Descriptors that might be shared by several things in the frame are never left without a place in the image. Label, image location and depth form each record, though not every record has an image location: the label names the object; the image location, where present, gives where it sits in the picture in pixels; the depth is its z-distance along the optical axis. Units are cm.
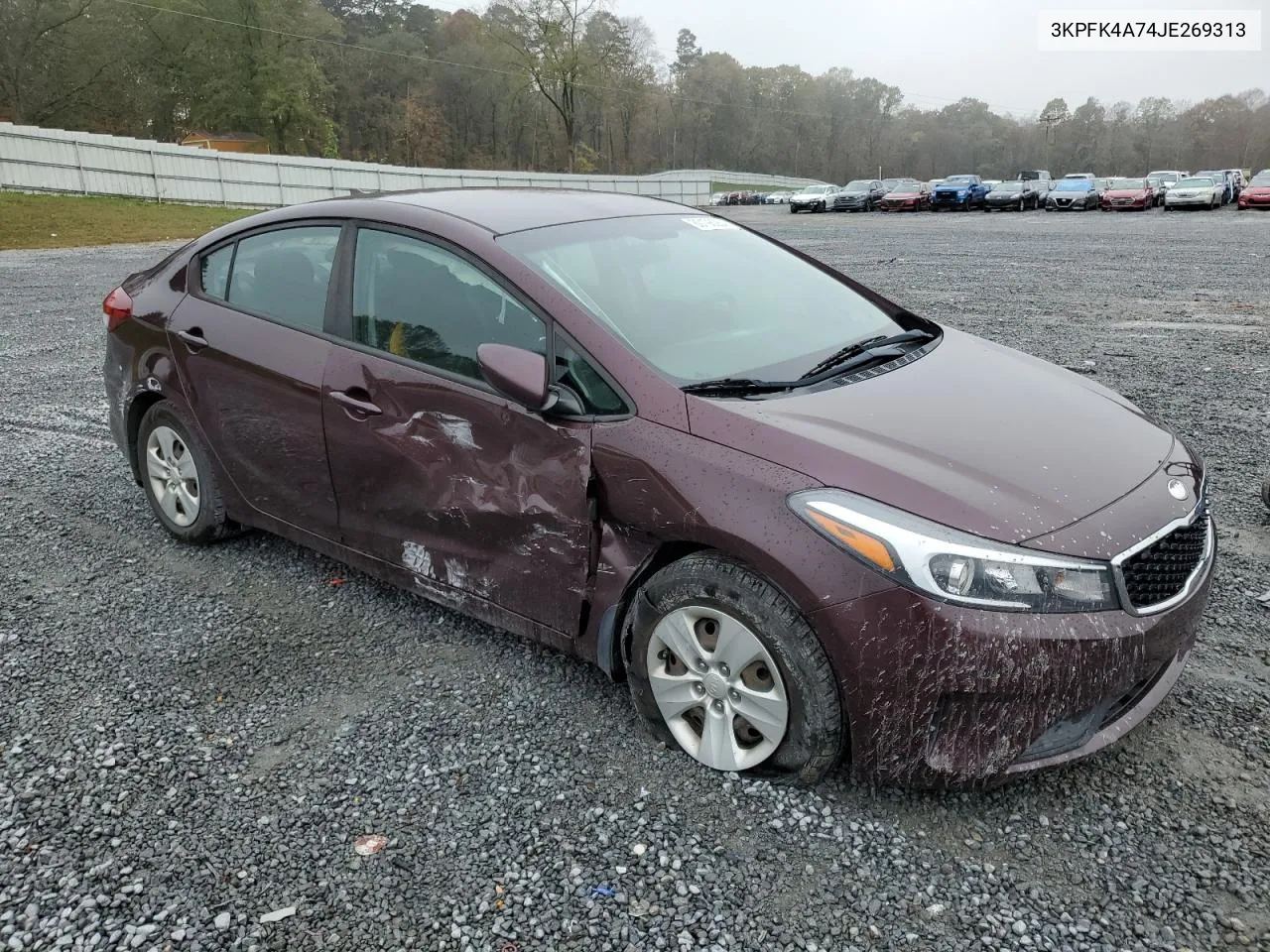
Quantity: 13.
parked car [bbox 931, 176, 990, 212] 4228
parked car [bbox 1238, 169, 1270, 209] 3436
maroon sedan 244
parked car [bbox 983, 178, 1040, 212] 4119
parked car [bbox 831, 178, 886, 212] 4484
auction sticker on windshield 400
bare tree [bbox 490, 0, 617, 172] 6988
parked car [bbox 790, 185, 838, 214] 4472
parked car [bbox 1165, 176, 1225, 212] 3500
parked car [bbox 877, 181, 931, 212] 4319
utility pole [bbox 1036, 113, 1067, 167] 10661
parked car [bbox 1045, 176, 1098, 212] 3841
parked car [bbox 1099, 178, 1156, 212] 3688
